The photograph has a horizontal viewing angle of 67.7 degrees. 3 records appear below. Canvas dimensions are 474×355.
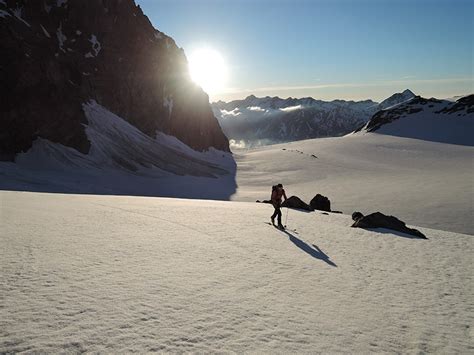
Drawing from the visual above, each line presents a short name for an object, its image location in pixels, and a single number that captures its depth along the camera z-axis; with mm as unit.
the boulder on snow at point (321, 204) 29273
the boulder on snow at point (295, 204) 26297
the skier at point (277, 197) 17047
